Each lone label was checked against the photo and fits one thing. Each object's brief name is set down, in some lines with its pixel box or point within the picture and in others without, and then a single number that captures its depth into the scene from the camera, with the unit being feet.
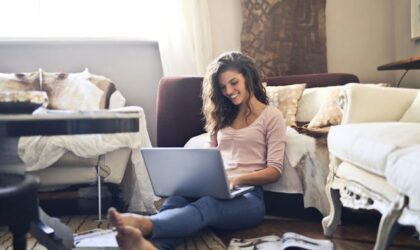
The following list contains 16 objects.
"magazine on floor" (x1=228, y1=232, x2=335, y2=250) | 4.99
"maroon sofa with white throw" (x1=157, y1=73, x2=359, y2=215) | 6.15
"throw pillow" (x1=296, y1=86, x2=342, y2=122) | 7.79
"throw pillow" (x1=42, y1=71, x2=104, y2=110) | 8.25
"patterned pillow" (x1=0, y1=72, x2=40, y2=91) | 8.16
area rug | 5.25
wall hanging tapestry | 10.37
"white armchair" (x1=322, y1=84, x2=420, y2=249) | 3.61
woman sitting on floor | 4.86
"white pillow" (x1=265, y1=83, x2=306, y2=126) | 7.77
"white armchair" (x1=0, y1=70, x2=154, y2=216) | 6.93
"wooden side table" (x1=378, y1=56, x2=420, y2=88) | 7.38
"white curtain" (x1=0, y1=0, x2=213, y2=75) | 9.71
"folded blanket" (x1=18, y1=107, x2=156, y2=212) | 6.90
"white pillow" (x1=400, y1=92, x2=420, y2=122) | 5.40
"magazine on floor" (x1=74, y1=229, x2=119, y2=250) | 5.50
